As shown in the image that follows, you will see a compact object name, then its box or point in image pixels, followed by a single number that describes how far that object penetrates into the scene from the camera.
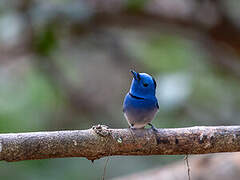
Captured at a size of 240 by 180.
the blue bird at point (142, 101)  5.26
